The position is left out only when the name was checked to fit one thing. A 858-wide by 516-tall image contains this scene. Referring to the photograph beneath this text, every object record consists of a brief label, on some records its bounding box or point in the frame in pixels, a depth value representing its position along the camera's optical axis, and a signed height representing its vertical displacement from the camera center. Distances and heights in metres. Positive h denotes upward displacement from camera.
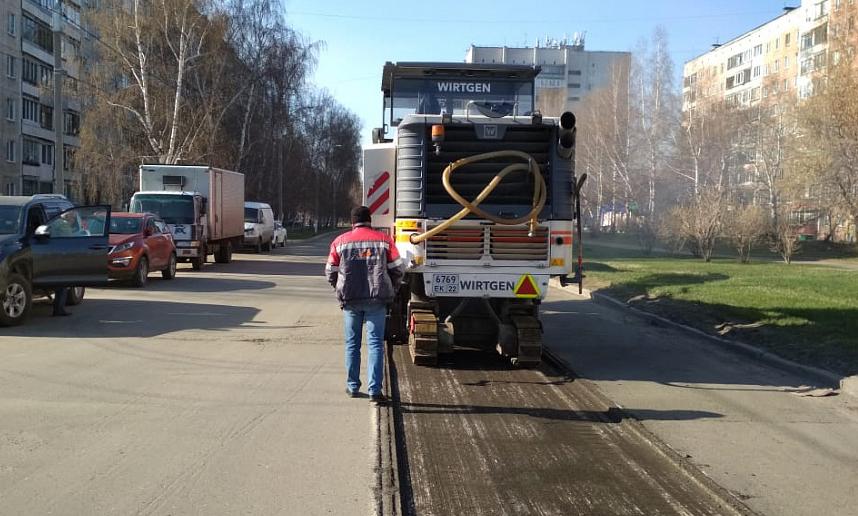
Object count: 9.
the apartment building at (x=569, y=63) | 119.62 +28.39
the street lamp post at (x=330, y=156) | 79.38 +7.81
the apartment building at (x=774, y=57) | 35.75 +16.28
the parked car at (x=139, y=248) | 16.77 -0.55
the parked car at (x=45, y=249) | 10.91 -0.40
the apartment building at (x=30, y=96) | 48.94 +8.83
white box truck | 22.27 +0.66
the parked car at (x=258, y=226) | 34.16 +0.06
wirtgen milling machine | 8.41 +0.21
